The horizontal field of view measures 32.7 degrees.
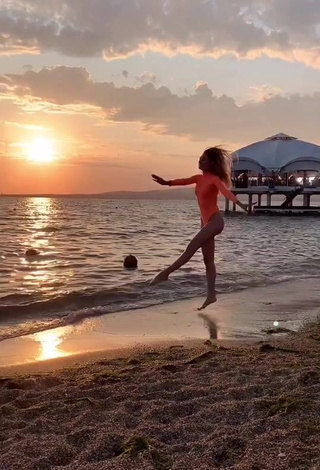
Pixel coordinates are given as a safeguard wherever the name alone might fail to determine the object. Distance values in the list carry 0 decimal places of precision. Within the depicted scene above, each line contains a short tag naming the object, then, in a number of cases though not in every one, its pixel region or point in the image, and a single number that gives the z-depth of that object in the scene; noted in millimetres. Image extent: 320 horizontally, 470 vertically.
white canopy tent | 63188
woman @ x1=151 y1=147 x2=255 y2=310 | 7434
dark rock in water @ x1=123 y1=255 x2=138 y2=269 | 15430
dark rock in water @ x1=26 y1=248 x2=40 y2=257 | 18950
